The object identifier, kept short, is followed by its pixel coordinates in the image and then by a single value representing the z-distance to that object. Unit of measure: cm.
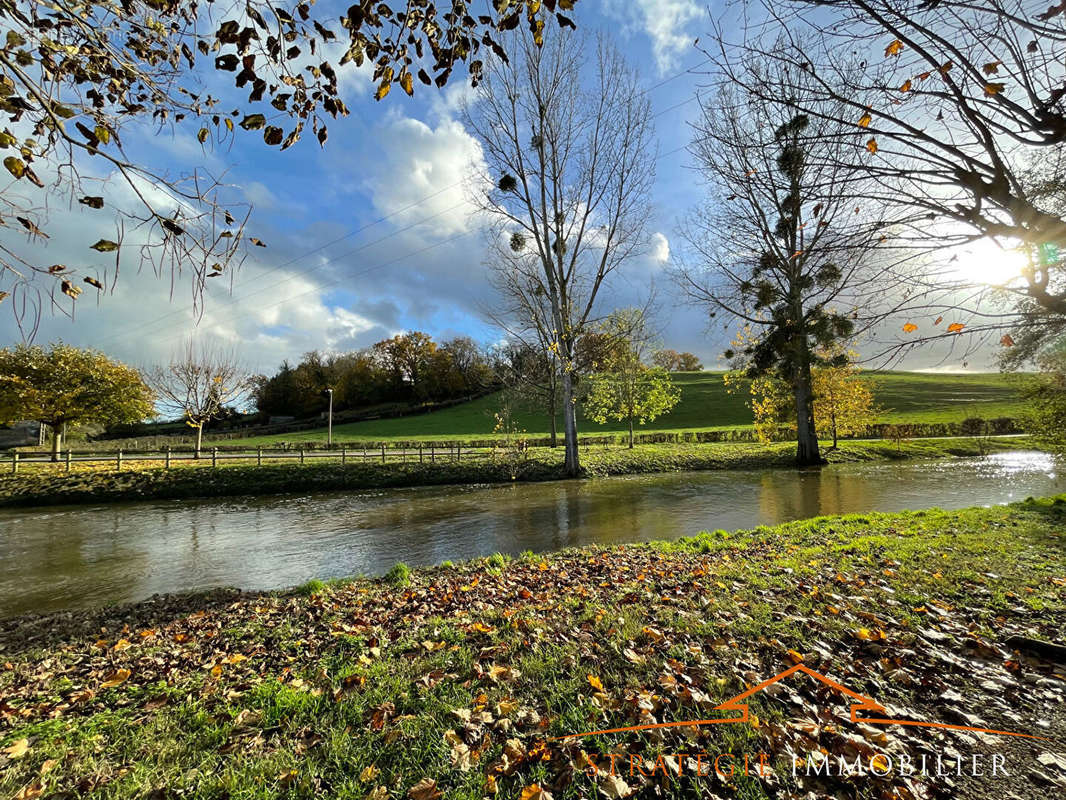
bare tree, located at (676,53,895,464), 1513
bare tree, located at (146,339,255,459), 2652
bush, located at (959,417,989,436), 3241
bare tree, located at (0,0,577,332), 254
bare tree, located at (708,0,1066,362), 314
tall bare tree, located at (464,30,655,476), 1766
